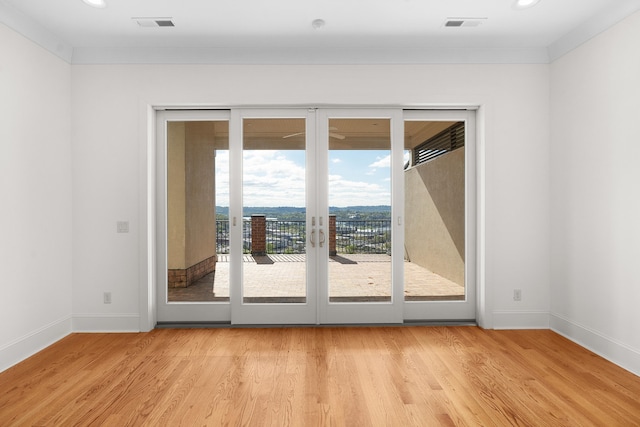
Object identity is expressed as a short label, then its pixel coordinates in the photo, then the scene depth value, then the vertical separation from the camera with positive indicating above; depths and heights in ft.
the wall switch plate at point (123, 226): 11.80 -0.45
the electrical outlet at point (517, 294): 12.01 -2.80
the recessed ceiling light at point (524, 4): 9.24 +5.41
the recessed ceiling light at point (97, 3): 9.17 +5.41
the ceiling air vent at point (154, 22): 10.08 +5.42
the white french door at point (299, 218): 12.32 -0.21
